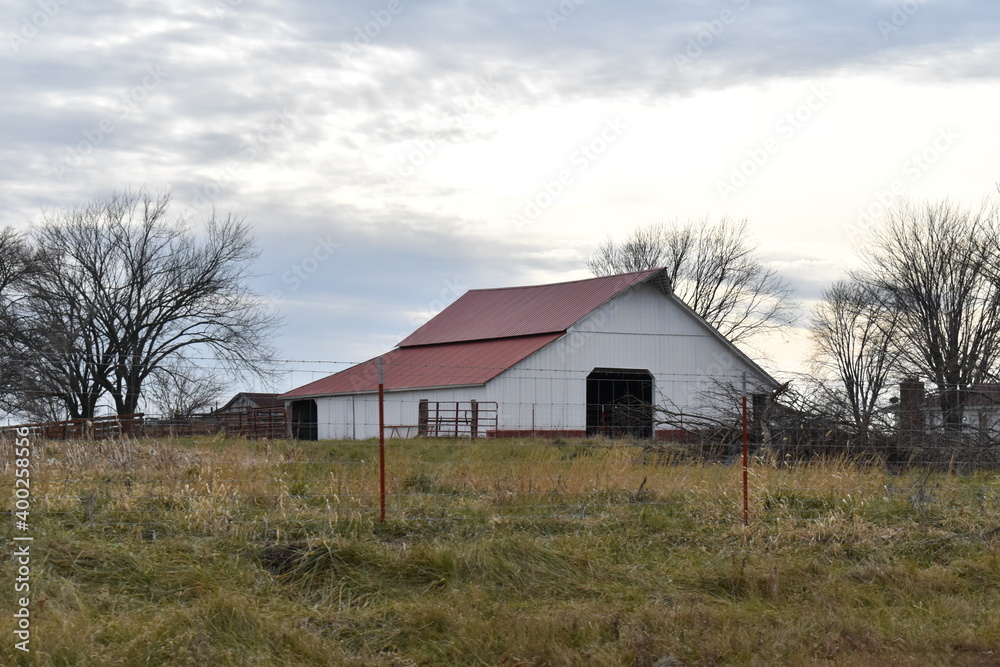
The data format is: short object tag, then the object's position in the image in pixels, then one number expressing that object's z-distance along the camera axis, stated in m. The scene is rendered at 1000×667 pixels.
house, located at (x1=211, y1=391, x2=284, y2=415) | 81.25
